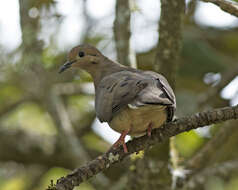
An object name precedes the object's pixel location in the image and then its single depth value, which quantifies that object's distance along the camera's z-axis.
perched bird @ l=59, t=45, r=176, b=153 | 8.30
